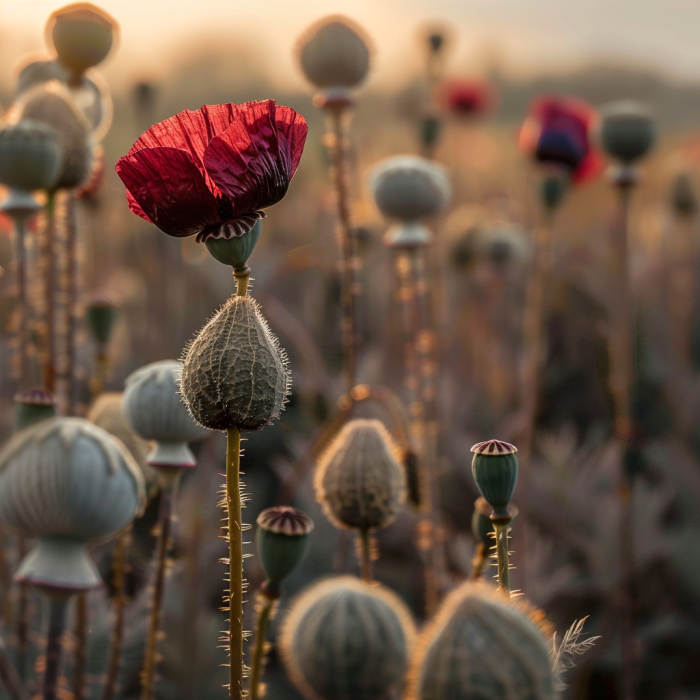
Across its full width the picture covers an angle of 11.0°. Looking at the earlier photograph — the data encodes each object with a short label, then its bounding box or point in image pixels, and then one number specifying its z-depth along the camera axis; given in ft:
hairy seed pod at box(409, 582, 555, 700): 2.71
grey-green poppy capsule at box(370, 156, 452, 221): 4.58
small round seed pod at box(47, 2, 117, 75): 3.47
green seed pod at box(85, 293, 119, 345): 3.50
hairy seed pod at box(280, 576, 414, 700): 2.91
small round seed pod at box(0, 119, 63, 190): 3.24
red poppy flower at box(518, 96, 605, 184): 6.02
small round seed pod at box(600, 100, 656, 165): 5.24
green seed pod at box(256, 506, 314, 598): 2.98
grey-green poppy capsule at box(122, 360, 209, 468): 3.12
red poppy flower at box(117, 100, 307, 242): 2.88
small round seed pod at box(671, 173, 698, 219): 8.13
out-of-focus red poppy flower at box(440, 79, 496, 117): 11.57
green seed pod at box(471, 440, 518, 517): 2.89
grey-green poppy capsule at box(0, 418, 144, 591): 2.88
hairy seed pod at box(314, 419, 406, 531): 3.19
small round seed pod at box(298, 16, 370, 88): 4.08
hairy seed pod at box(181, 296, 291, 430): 2.88
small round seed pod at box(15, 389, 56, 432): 3.01
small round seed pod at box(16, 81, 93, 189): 3.34
